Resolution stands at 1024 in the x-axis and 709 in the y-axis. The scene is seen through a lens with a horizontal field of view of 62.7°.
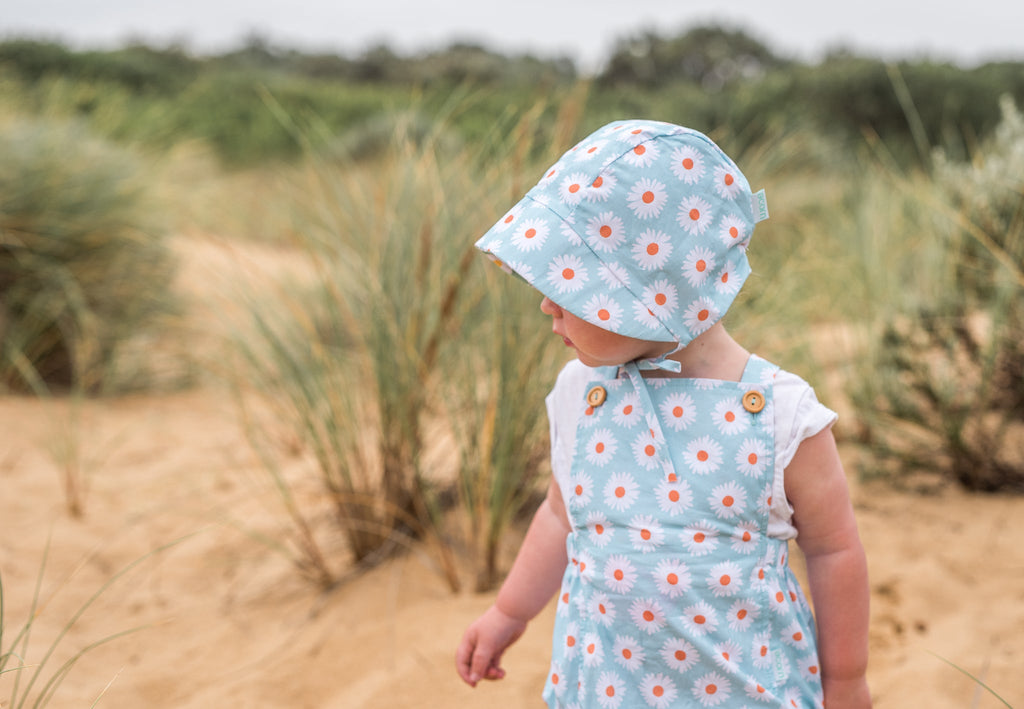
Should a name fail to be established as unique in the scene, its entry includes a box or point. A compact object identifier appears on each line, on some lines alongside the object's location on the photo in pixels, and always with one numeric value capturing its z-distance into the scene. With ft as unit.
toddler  3.83
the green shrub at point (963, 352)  8.93
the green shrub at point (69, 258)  13.61
